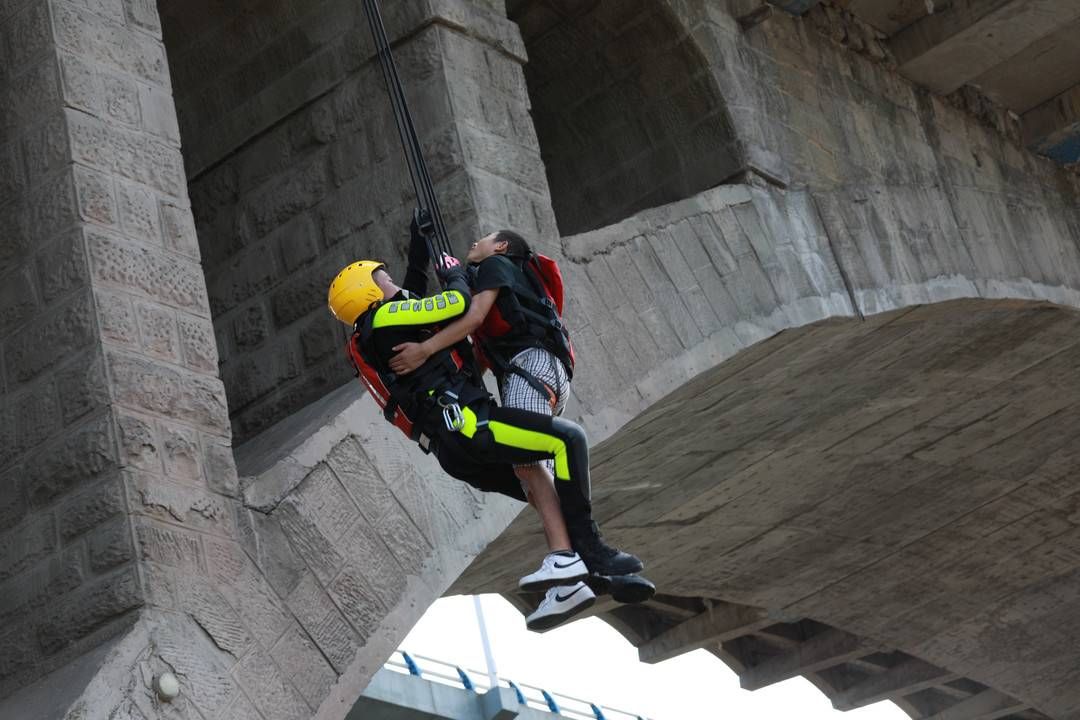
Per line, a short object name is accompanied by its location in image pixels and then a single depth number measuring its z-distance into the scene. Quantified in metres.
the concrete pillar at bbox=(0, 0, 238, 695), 13.18
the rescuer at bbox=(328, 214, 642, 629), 13.31
